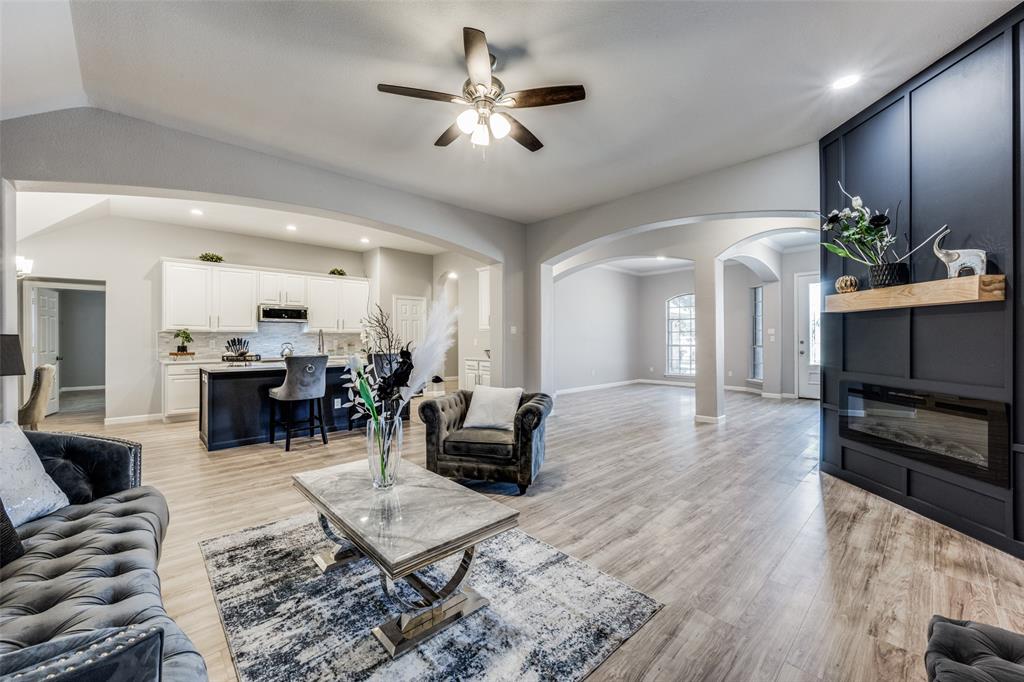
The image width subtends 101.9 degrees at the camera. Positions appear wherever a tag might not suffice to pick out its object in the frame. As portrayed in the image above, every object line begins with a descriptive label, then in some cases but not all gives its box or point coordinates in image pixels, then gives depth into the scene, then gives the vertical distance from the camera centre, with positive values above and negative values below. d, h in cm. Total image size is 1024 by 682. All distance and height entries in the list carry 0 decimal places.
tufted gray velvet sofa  114 -78
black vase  298 +46
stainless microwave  716 +49
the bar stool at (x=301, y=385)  455 -49
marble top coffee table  163 -80
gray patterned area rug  160 -125
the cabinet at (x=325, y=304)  779 +72
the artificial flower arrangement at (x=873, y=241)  299 +72
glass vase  208 -56
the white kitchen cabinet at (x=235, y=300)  676 +69
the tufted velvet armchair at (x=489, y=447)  325 -86
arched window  1009 +8
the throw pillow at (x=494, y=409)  356 -60
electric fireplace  246 -62
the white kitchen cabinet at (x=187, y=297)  630 +70
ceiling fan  228 +146
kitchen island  462 -73
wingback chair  442 -60
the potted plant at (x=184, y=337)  648 +8
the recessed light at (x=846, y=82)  287 +180
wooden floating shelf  240 +28
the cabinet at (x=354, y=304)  819 +75
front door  786 +5
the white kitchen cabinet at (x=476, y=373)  823 -67
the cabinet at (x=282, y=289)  723 +93
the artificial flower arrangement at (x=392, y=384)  186 -21
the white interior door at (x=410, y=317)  870 +52
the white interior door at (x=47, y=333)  684 +17
